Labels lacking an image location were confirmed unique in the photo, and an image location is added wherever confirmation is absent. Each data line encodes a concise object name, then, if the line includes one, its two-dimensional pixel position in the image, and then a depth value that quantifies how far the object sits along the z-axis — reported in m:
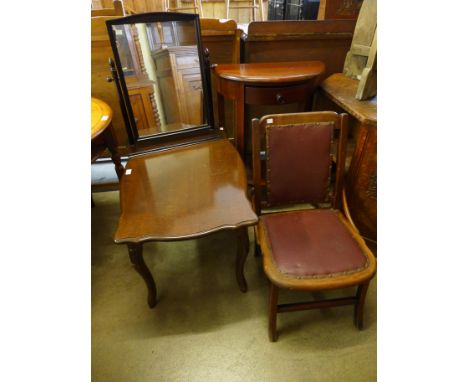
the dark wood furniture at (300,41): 1.74
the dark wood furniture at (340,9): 1.74
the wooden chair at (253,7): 2.85
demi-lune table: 1.45
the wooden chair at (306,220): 1.02
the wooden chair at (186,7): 3.05
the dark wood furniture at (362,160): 1.28
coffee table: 1.00
